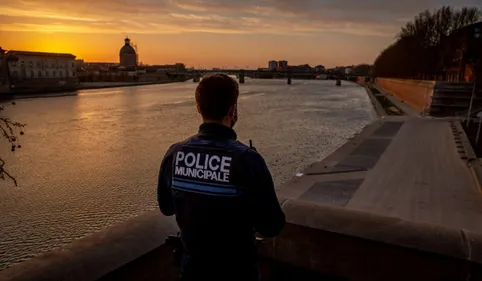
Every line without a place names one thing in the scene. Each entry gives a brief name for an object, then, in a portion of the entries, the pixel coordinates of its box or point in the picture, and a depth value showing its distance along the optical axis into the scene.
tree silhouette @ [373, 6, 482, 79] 47.37
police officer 1.67
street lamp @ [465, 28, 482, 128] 39.66
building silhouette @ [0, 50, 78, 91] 67.69
